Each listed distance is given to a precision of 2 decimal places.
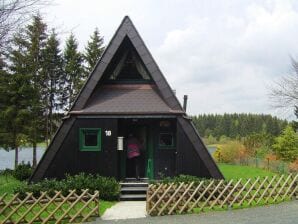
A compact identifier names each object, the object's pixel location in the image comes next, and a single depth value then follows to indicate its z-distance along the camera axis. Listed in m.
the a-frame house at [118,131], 12.26
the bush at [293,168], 19.53
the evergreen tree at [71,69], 28.26
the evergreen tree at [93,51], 29.11
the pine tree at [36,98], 20.75
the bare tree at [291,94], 28.80
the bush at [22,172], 17.25
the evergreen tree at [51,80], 24.99
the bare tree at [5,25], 7.63
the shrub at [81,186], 10.74
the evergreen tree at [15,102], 20.12
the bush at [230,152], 29.60
